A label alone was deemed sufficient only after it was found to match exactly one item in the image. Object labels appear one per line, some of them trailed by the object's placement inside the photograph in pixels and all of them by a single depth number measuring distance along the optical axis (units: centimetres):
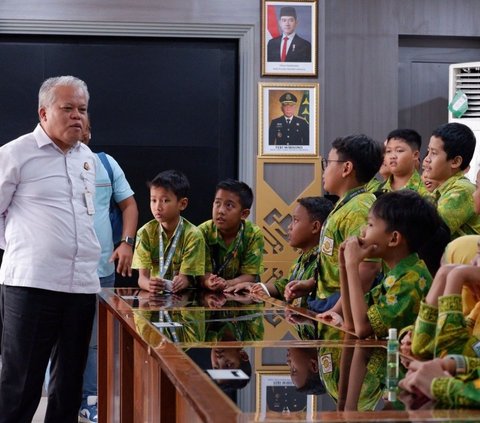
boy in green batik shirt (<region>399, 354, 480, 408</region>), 247
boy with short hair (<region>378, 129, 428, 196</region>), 715
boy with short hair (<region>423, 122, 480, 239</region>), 580
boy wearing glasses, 497
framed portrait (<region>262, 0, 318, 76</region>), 929
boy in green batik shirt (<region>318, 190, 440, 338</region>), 371
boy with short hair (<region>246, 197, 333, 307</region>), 599
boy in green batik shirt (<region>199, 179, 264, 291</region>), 635
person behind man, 645
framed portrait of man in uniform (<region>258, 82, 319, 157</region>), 929
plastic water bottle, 267
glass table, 249
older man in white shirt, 516
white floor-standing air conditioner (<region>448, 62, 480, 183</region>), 966
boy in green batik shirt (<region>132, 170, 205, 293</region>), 610
